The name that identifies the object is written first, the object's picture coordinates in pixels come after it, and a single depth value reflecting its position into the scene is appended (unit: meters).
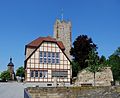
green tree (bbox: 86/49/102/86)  19.74
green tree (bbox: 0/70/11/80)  47.90
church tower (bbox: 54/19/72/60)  40.40
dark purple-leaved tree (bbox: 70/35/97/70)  26.42
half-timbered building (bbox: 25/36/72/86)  21.61
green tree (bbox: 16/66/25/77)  48.30
